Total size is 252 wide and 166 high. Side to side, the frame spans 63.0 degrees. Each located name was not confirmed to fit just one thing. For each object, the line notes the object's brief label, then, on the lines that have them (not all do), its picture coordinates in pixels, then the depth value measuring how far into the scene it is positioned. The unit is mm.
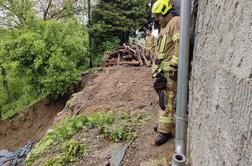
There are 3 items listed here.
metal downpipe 2092
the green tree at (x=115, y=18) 14174
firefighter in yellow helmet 2721
